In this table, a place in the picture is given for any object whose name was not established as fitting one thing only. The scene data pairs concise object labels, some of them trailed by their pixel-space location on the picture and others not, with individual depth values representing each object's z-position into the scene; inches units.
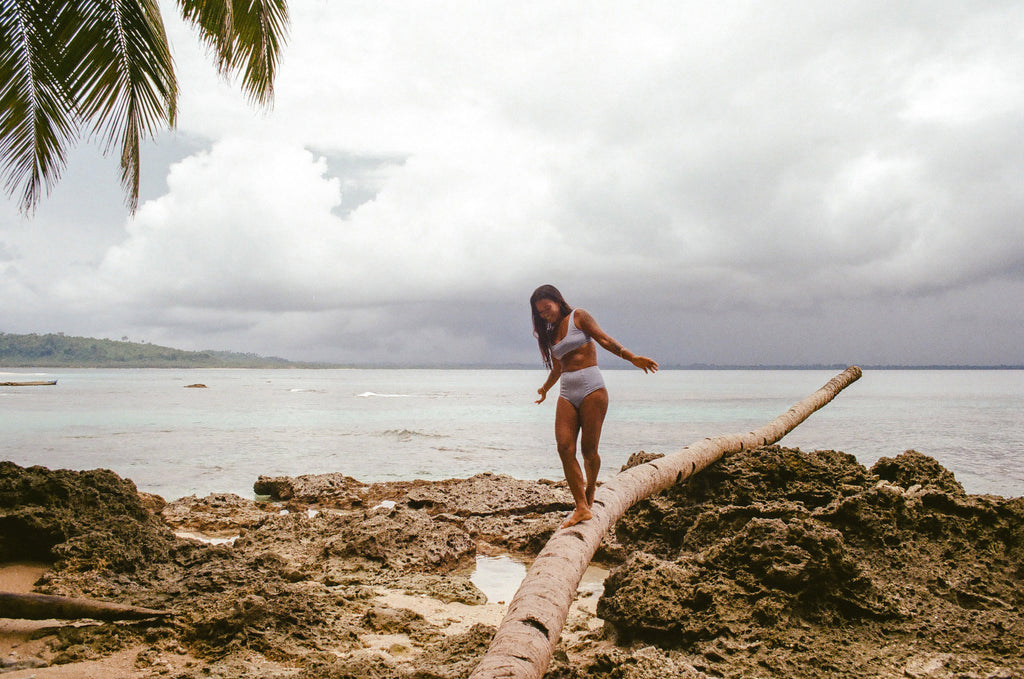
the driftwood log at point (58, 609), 139.1
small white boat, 2600.9
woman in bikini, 134.8
